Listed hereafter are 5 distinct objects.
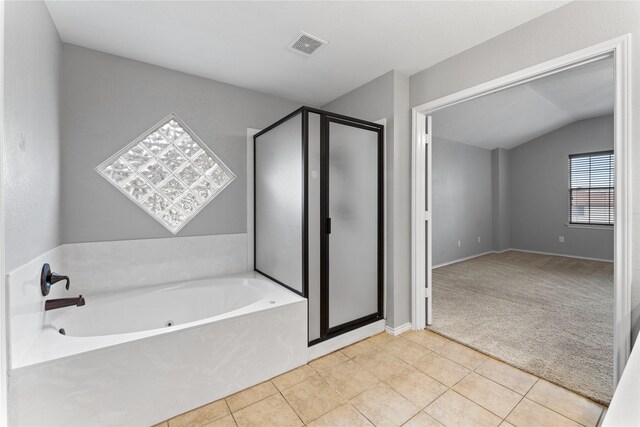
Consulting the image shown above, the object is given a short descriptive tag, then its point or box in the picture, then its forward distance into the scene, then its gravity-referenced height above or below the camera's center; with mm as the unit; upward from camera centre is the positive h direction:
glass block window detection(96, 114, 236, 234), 2318 +340
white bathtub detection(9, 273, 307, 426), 1315 -846
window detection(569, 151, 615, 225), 5430 +383
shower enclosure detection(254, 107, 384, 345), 2168 -49
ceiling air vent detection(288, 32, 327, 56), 2033 +1273
